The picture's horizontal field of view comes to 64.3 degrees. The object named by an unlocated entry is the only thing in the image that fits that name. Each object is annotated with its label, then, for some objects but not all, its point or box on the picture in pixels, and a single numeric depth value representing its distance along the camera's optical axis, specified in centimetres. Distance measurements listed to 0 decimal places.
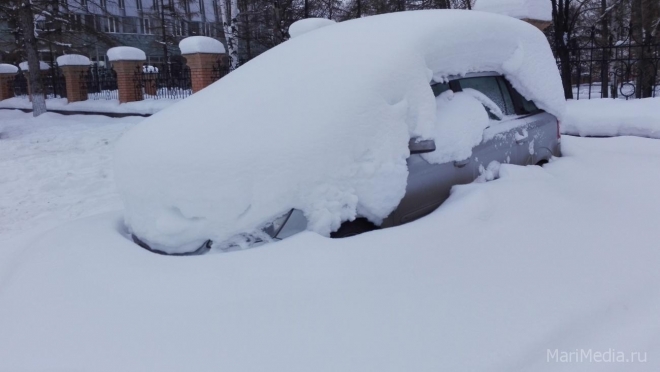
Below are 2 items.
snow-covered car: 270
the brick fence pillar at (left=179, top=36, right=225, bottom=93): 1205
